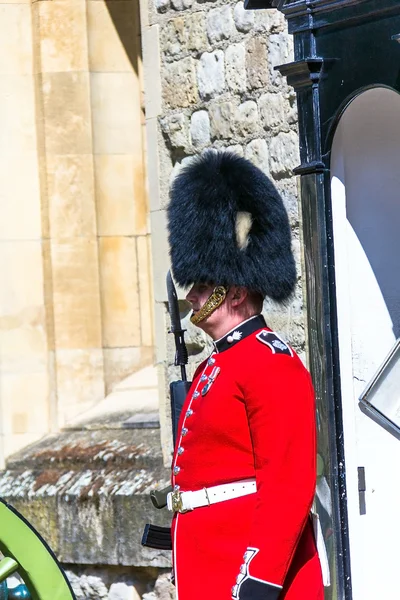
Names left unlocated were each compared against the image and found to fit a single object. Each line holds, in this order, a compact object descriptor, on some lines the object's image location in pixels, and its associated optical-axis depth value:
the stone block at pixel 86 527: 11.27
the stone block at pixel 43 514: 11.66
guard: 5.75
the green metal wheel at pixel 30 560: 5.65
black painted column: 7.16
